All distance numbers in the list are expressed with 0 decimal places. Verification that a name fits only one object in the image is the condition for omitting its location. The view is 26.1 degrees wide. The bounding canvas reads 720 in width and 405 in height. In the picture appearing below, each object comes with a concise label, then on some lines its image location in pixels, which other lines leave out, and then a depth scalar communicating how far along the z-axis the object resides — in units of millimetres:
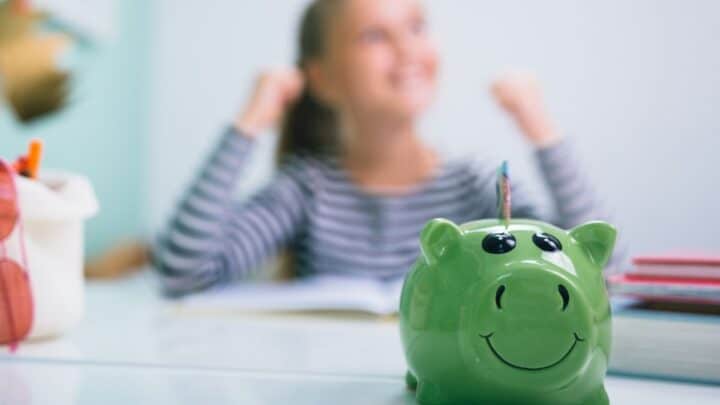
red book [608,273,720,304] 830
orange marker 888
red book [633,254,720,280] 840
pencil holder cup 859
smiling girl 1314
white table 769
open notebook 1072
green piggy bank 706
